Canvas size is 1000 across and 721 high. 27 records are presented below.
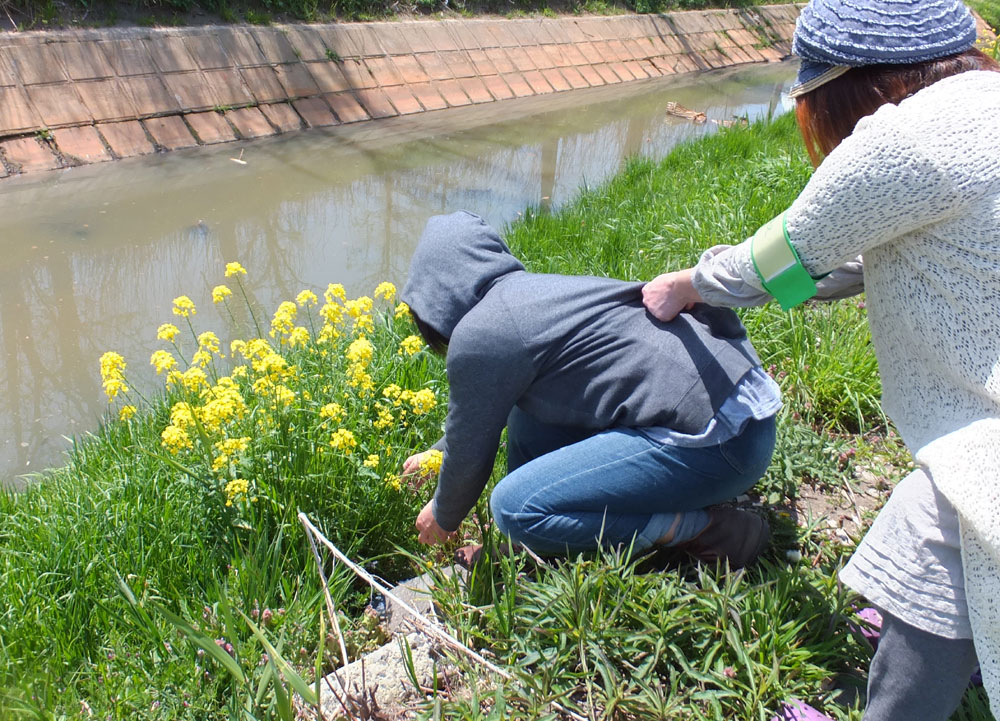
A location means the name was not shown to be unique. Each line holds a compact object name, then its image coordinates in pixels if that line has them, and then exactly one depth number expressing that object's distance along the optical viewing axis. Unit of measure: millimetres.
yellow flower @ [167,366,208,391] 2518
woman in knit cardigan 1469
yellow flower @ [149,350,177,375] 2572
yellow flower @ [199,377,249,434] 2359
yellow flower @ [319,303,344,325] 2871
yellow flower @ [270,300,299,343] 2887
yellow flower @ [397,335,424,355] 2861
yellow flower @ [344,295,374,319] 2941
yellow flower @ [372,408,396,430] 2609
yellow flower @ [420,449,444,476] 2389
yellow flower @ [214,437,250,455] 2314
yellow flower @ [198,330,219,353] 2828
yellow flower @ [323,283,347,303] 2966
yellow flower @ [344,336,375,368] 2568
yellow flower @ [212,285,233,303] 3064
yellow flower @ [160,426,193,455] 2324
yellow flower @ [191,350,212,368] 2791
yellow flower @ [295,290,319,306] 2979
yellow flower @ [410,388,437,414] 2588
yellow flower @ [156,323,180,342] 2809
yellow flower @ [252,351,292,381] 2484
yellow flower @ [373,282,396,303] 3274
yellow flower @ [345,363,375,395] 2641
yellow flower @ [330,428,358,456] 2391
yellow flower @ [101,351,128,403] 2555
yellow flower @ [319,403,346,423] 2450
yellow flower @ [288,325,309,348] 2824
